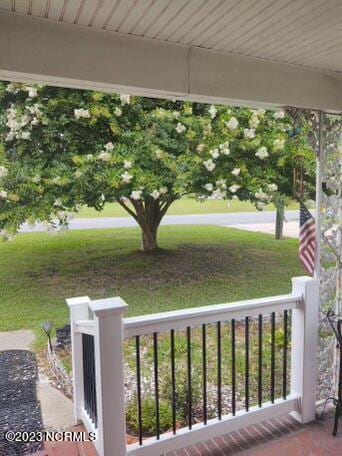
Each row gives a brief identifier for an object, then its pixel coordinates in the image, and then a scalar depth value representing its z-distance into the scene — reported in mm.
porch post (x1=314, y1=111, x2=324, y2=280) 2557
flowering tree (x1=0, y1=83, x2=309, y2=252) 5156
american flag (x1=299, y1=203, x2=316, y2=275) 2590
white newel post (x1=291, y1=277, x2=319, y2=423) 2490
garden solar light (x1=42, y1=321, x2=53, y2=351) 3671
